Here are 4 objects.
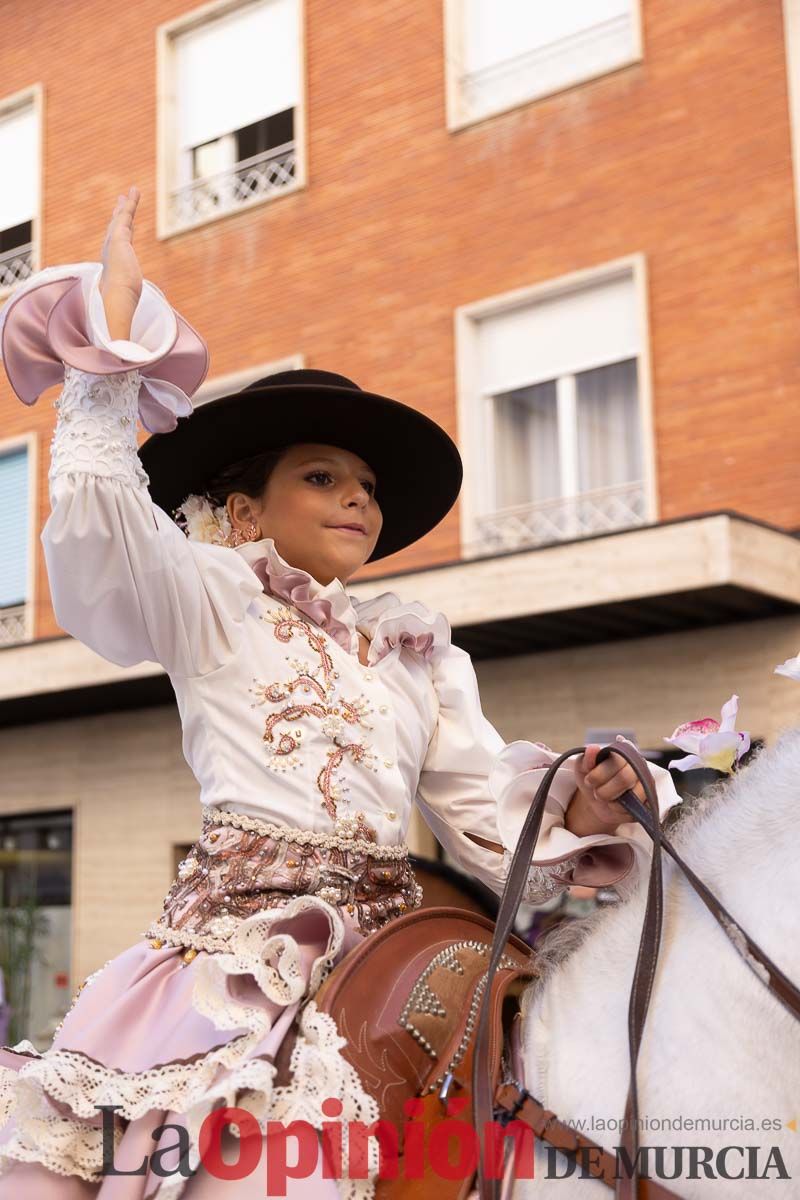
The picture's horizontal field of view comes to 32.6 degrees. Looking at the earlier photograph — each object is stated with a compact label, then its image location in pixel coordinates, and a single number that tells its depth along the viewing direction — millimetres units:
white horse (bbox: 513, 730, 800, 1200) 1573
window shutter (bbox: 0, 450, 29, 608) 12945
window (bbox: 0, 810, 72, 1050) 12211
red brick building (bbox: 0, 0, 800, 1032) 8766
